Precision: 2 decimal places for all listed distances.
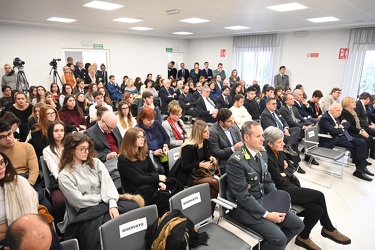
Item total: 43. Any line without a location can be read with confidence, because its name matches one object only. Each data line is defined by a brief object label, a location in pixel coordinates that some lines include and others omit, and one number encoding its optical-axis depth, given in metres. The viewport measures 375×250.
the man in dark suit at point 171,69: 11.68
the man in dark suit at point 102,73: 9.34
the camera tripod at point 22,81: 7.59
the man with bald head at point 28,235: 1.13
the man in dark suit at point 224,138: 3.04
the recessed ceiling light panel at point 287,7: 4.95
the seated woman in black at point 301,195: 2.32
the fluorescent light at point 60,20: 6.83
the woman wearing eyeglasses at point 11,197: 1.71
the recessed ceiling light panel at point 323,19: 6.31
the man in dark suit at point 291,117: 4.75
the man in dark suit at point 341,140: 4.05
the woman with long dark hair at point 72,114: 4.09
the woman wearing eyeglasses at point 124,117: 3.73
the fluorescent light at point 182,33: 10.17
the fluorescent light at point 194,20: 6.78
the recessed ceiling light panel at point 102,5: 5.00
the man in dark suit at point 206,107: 5.61
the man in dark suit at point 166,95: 7.06
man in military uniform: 1.96
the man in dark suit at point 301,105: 5.38
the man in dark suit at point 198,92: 6.59
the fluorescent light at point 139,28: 8.82
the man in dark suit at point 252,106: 5.62
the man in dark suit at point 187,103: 5.98
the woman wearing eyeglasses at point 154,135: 3.09
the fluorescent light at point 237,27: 8.23
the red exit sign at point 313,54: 8.86
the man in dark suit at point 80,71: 8.71
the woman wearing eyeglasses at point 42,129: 2.97
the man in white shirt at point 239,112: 4.79
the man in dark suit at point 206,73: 11.37
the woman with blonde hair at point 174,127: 3.52
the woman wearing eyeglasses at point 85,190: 1.85
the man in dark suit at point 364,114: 4.89
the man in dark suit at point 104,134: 2.94
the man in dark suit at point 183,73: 11.81
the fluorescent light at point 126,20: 6.78
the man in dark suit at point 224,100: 6.22
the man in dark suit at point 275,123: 4.33
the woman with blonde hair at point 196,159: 2.56
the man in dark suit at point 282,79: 9.41
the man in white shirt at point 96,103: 4.65
